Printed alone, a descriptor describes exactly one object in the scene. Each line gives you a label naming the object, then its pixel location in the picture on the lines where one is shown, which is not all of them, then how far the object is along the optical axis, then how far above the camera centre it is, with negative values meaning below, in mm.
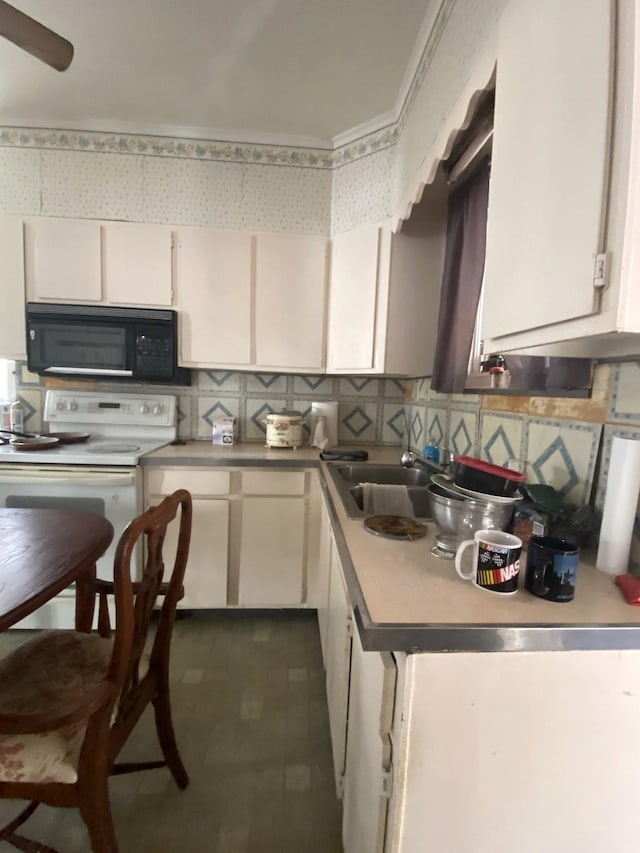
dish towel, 1695 -451
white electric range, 2008 -527
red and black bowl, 1083 -232
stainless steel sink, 1956 -415
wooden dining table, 947 -491
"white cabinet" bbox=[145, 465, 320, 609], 2178 -788
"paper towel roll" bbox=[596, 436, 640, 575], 878 -229
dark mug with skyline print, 791 -331
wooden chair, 912 -792
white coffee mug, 817 -333
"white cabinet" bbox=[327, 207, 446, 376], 2113 +462
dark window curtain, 1582 +441
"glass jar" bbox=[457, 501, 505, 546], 977 -291
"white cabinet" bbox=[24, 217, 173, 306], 2307 +599
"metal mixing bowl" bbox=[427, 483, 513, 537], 1000 -309
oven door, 2008 -558
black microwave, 2289 +168
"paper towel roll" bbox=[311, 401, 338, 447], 2537 -189
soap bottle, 1957 -302
